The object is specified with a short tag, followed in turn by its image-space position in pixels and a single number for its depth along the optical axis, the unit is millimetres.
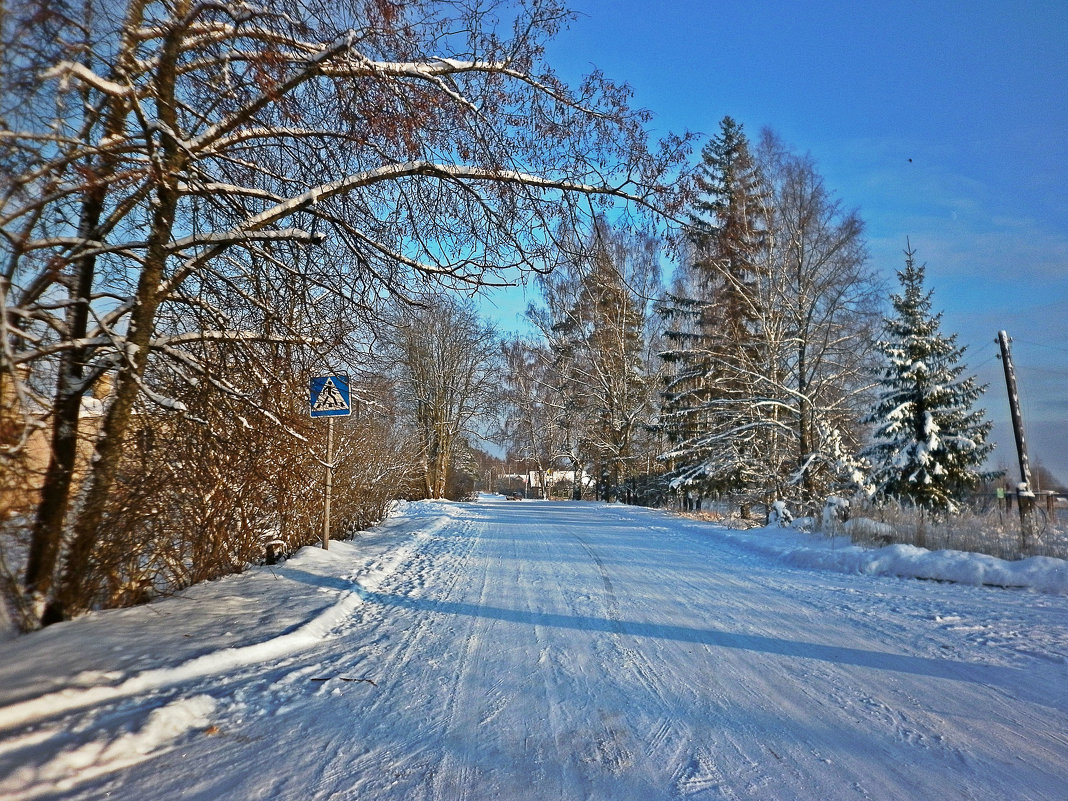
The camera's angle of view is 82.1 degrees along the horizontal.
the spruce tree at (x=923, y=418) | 23953
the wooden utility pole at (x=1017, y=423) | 16234
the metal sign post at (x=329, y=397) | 7766
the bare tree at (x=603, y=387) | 30469
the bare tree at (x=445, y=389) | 32094
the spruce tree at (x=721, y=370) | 19141
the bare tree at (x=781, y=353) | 18156
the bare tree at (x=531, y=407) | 35188
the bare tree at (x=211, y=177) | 3818
